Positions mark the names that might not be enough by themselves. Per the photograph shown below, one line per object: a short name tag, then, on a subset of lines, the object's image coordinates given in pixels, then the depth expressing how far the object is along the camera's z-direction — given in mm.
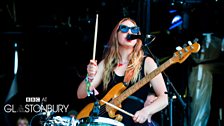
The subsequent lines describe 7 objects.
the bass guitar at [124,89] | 5551
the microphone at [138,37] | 5470
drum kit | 4951
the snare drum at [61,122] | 5042
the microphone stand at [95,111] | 5012
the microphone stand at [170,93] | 5805
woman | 5699
